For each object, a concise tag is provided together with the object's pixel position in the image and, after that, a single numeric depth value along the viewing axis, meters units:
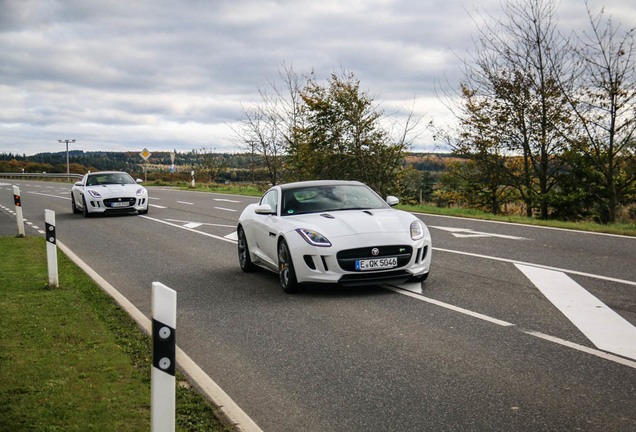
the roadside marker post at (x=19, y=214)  14.35
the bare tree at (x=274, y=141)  29.66
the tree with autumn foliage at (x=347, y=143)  25.20
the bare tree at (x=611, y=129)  19.45
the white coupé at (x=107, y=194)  20.55
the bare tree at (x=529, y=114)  22.41
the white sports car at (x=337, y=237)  7.58
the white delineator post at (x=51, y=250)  8.24
